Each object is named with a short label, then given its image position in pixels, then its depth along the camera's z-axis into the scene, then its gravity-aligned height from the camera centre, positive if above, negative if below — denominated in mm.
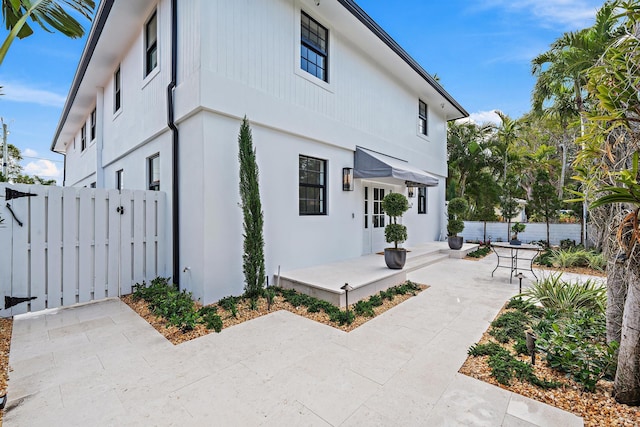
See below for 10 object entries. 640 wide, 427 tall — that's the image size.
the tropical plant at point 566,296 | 4648 -1469
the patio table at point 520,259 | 9342 -1832
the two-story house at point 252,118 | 5488 +2450
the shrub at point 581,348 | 2857 -1579
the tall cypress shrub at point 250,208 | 5441 +85
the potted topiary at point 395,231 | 6965 -474
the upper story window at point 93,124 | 12867 +4205
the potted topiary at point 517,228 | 13695 -738
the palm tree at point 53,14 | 3575 +2707
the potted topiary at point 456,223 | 11469 -420
